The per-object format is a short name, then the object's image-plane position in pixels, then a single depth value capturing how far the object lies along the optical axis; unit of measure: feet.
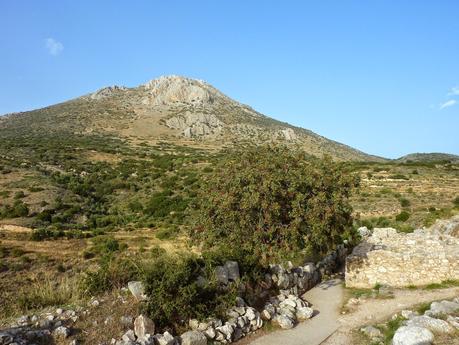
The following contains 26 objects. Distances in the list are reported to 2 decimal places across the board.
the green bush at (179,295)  37.19
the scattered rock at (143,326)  34.50
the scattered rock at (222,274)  44.29
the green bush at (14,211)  117.65
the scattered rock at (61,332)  32.48
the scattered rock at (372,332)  39.62
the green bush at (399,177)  173.47
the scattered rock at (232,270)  45.83
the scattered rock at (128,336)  33.49
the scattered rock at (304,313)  45.85
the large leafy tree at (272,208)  51.16
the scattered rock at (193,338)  35.24
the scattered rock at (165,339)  34.06
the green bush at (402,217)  109.70
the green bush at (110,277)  40.83
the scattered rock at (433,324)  35.42
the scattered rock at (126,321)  35.45
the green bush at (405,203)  129.29
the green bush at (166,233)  102.78
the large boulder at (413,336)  33.19
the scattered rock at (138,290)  38.58
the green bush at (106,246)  86.99
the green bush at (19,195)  133.87
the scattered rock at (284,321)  42.50
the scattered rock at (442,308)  40.55
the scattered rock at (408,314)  41.94
